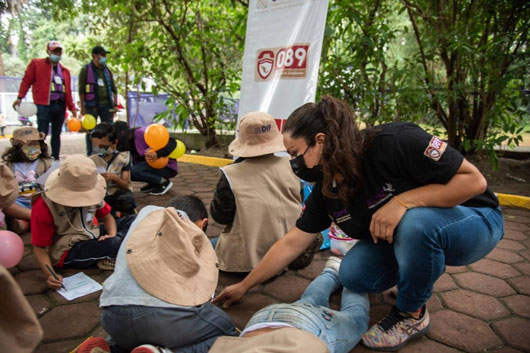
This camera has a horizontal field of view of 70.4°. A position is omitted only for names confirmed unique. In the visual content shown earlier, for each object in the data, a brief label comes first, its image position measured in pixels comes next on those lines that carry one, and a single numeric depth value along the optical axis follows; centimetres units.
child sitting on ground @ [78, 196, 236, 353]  126
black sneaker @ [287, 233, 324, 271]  227
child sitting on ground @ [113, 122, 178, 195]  383
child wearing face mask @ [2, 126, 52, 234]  300
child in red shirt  205
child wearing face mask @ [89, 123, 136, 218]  314
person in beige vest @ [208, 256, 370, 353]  103
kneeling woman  140
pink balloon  176
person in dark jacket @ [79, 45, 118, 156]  513
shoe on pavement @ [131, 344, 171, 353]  118
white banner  302
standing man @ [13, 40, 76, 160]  481
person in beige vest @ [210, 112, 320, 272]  203
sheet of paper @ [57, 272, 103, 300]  199
